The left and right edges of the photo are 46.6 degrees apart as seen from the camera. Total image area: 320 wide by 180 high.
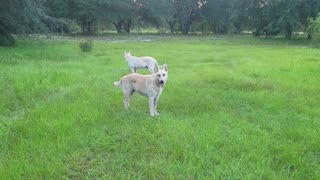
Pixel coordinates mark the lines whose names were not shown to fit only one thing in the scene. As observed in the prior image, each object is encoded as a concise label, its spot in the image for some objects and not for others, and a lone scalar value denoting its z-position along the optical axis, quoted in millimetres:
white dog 13797
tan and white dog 8039
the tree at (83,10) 55625
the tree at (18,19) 22688
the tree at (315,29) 18894
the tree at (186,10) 65875
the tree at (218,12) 67000
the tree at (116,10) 58031
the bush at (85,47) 24672
